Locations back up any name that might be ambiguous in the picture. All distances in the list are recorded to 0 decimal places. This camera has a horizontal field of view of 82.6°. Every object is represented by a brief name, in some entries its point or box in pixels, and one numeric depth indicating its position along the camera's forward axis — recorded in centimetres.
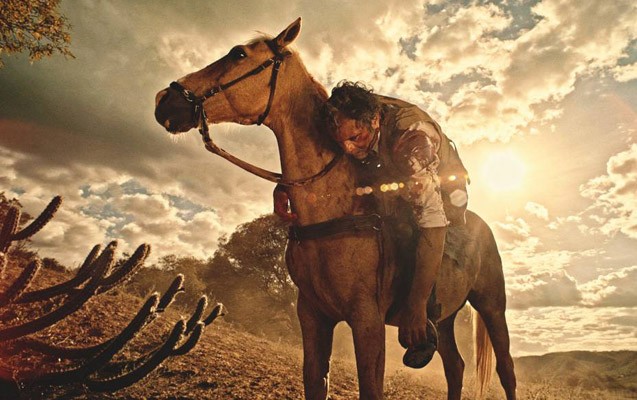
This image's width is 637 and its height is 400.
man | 272
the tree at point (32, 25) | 997
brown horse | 260
